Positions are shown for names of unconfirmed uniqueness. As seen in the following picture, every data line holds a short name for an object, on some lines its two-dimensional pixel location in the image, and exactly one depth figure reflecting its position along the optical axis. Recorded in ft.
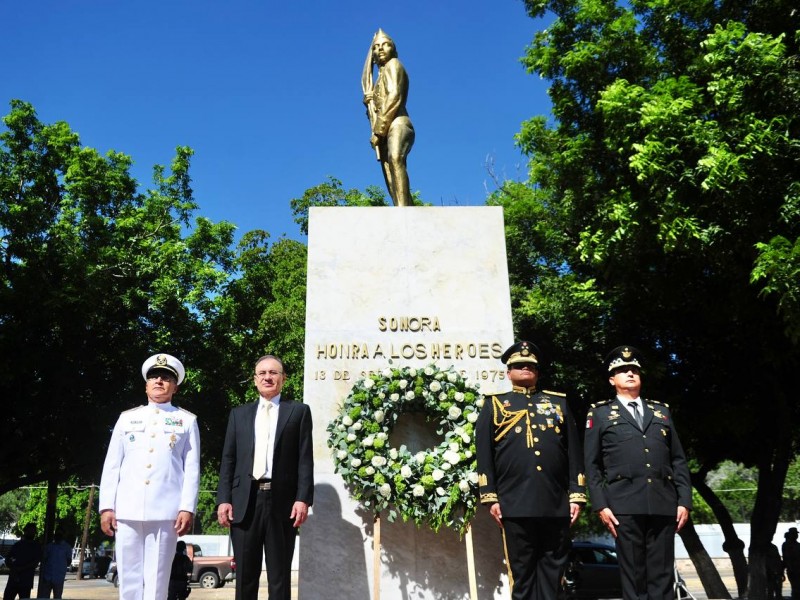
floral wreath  18.86
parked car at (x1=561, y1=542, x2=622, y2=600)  54.24
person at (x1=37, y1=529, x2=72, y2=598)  44.29
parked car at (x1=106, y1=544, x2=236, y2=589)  73.61
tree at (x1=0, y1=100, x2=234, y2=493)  51.90
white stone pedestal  20.34
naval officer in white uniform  14.39
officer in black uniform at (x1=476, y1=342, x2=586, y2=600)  15.12
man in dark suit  16.02
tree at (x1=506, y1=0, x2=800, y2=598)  30.40
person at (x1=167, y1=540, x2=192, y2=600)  28.02
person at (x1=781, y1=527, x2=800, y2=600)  45.32
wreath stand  18.63
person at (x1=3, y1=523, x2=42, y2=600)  36.96
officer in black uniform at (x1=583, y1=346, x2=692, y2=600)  15.05
